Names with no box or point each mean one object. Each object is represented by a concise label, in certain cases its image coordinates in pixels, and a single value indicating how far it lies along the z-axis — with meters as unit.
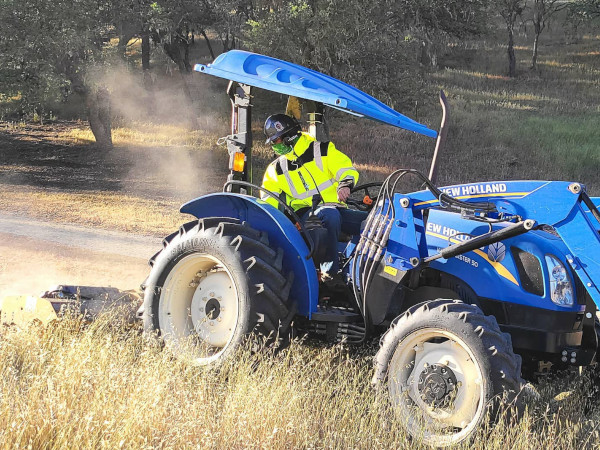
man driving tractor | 6.19
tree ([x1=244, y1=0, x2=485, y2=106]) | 18.72
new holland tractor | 4.35
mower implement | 5.75
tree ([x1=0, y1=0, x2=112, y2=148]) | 17.39
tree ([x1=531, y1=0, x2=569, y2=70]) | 36.34
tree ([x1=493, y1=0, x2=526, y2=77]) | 35.20
